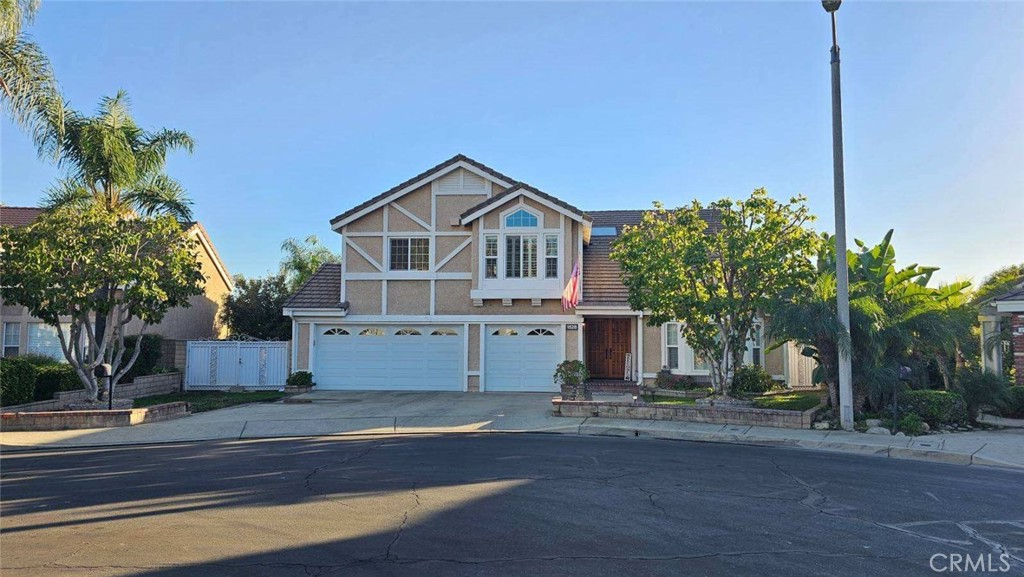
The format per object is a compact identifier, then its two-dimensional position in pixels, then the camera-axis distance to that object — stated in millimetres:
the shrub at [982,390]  14109
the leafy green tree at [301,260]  35500
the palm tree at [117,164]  18766
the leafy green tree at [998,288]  18181
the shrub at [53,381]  18062
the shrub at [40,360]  19769
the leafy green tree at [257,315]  28797
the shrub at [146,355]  21555
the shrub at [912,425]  12734
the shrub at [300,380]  21859
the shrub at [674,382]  20672
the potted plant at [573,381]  17578
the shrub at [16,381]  16594
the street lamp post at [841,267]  13312
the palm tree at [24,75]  16175
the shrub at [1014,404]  14446
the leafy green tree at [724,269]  15234
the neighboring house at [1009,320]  15861
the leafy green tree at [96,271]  15234
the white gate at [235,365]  23094
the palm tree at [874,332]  13828
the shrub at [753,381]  19750
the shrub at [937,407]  13367
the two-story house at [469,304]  21766
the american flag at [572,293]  19641
